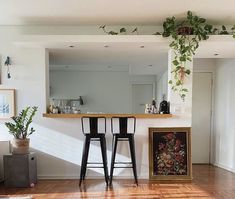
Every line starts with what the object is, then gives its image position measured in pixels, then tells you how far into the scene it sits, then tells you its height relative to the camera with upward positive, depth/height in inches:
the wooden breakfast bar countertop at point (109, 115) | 149.9 -15.5
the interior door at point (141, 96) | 286.4 -7.1
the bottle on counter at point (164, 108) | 155.0 -11.5
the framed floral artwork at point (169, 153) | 152.9 -39.6
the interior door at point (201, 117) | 203.9 -22.6
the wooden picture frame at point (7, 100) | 152.9 -6.3
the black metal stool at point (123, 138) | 142.8 -28.3
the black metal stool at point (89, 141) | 143.1 -30.6
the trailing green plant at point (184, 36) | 137.5 +31.1
